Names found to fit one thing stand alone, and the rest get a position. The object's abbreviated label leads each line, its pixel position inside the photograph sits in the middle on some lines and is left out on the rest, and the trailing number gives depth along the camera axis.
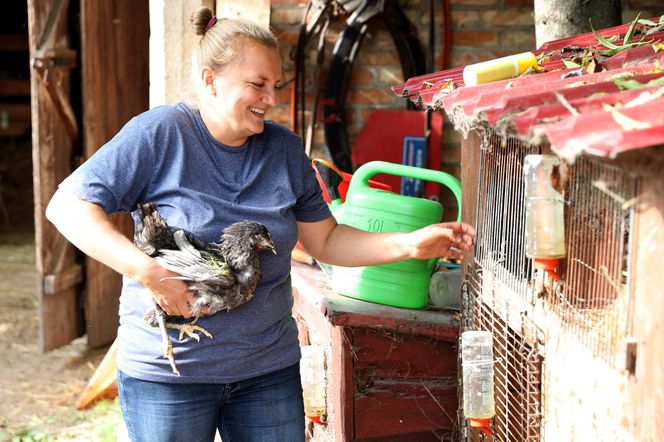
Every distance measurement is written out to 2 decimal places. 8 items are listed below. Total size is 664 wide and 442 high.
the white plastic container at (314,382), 3.21
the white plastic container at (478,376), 2.30
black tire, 4.66
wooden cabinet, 2.88
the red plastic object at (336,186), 3.41
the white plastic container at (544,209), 1.86
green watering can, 2.83
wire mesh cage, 1.69
